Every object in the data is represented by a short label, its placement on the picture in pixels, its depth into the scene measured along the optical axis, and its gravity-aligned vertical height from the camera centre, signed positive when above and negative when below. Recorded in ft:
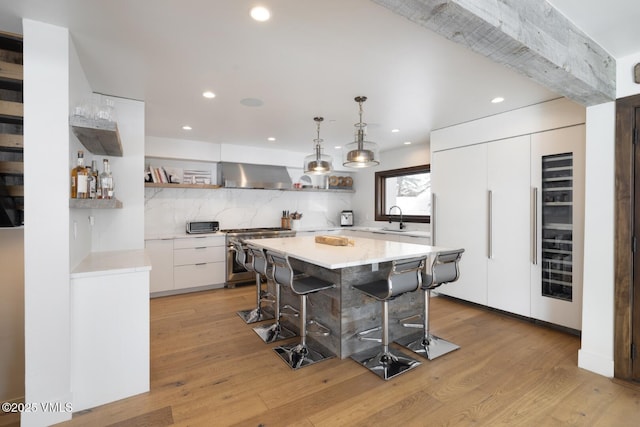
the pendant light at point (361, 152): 9.77 +1.90
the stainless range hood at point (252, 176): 16.84 +1.99
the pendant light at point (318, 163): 11.53 +1.81
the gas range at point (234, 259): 15.85 -2.52
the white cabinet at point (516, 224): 10.02 -0.45
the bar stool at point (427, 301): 8.43 -2.71
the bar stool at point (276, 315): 9.42 -3.66
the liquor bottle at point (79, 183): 6.69 +0.59
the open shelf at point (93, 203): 6.34 +0.15
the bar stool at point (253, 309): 10.86 -3.78
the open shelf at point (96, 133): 6.33 +1.72
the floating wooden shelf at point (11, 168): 6.64 +0.91
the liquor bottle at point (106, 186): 7.75 +0.61
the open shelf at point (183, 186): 15.03 +1.28
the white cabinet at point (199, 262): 14.70 -2.56
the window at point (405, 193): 17.15 +1.11
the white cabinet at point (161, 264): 14.12 -2.52
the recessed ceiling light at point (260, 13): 5.63 +3.72
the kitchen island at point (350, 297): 8.41 -2.56
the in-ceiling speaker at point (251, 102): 10.33 +3.75
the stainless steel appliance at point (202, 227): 16.14 -0.89
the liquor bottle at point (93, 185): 7.11 +0.60
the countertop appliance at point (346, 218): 21.14 -0.48
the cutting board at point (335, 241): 10.37 -1.05
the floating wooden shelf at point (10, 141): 6.57 +1.47
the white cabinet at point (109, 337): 6.34 -2.76
